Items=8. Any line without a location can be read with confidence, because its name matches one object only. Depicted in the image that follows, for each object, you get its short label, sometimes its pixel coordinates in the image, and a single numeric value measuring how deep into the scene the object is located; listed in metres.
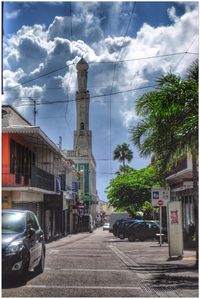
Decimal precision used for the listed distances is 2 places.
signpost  17.20
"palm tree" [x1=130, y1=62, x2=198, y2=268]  12.21
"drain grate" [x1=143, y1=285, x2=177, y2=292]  9.85
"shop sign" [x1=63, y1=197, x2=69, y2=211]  39.35
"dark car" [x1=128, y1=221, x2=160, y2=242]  26.28
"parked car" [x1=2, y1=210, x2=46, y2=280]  10.15
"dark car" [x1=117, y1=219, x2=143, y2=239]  30.17
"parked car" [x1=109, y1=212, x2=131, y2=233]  34.47
